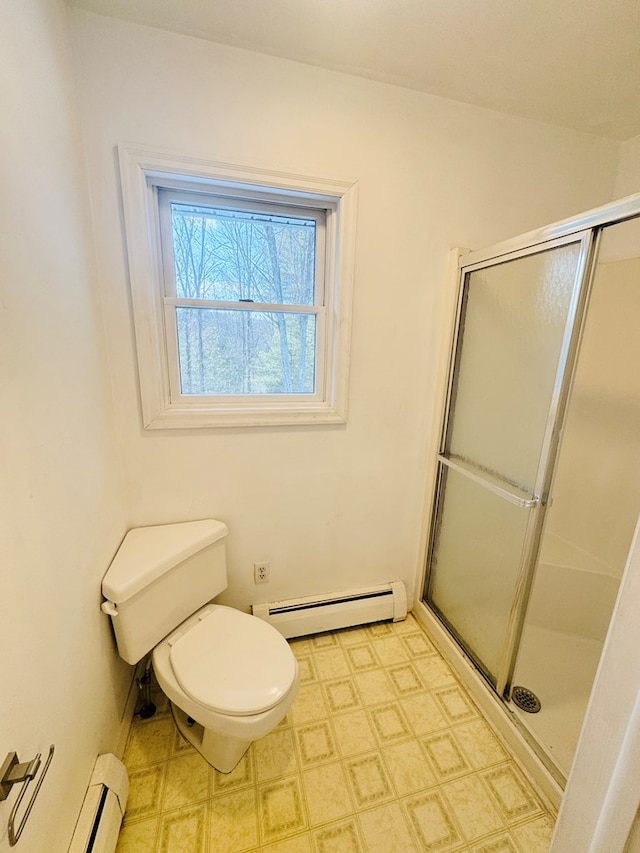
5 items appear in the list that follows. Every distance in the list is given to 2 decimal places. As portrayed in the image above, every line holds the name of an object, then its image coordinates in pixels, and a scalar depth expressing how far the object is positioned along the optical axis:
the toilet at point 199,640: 1.00
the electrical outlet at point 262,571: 1.58
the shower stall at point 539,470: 1.10
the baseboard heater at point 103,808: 0.84
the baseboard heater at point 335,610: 1.61
